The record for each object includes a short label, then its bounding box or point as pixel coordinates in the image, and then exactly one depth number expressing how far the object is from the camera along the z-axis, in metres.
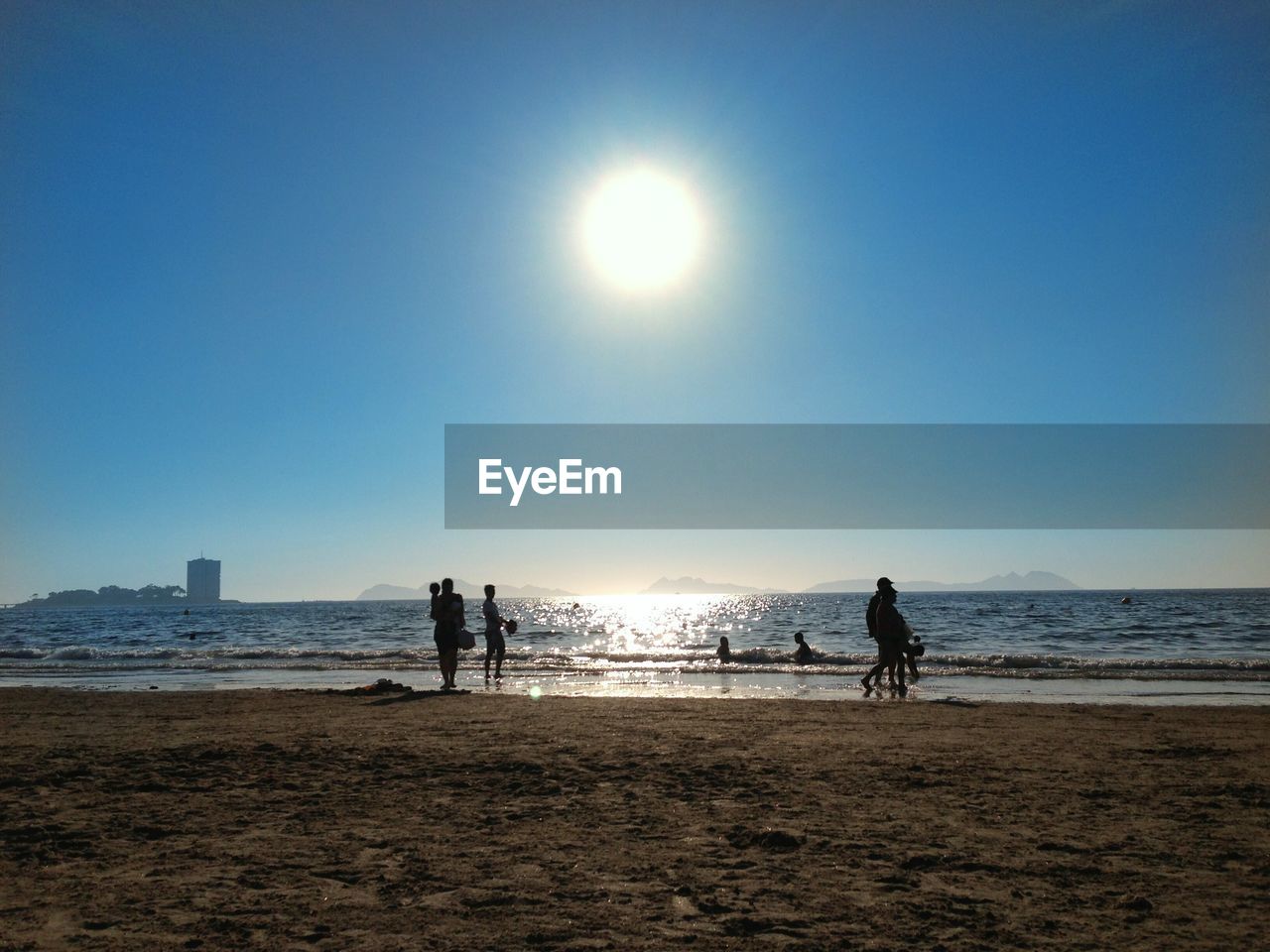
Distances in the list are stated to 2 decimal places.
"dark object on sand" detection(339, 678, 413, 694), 15.89
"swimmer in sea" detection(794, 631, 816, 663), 26.28
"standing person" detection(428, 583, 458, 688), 16.81
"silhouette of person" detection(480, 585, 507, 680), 18.95
